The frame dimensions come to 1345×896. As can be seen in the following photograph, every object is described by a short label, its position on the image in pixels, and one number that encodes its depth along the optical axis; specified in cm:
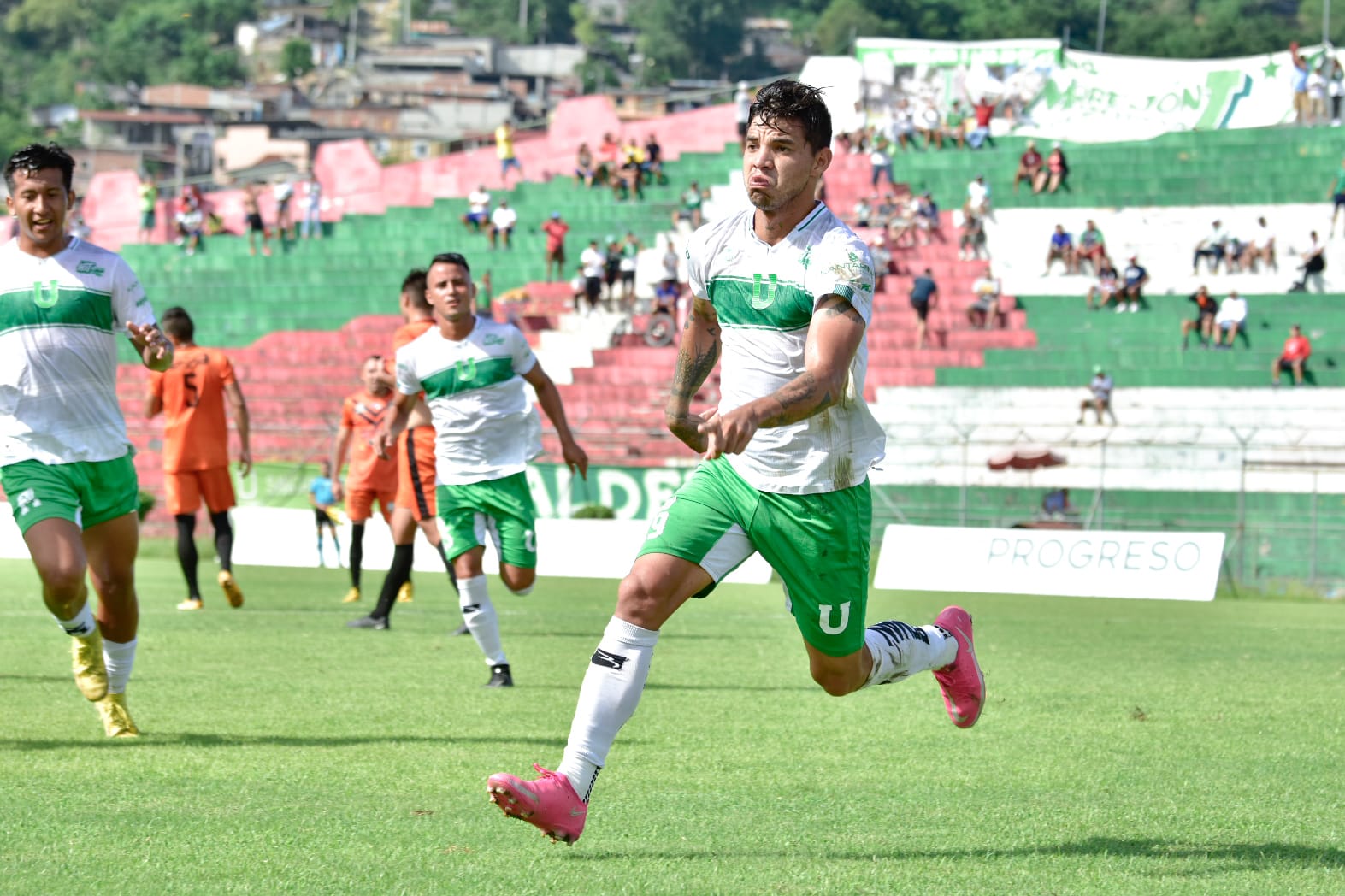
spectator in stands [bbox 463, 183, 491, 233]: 4341
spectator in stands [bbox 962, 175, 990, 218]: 3872
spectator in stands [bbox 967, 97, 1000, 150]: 4256
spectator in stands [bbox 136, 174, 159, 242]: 4822
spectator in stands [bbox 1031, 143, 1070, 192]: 3972
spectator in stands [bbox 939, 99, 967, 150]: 4294
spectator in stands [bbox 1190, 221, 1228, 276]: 3644
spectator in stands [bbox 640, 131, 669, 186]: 4350
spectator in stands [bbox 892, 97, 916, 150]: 4328
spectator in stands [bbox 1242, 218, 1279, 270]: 3609
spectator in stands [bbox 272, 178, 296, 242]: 4575
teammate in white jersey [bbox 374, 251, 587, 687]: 1039
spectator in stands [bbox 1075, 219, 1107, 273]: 3697
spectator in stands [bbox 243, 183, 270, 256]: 4541
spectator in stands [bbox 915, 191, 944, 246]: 3856
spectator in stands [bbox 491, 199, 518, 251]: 4223
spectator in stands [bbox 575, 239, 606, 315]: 3762
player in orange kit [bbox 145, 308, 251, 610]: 1466
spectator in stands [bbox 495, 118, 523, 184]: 4691
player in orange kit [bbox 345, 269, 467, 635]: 1269
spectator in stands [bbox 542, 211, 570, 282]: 4003
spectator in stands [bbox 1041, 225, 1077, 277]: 3716
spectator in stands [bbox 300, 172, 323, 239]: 4603
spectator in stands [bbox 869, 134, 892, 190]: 4031
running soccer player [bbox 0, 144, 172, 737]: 751
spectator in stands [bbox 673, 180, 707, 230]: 4062
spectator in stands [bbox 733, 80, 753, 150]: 4478
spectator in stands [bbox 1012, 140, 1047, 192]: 3994
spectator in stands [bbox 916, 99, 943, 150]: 4294
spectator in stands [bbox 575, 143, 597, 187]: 4466
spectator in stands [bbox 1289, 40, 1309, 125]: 4200
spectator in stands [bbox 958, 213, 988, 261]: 3809
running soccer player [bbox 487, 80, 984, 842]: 568
